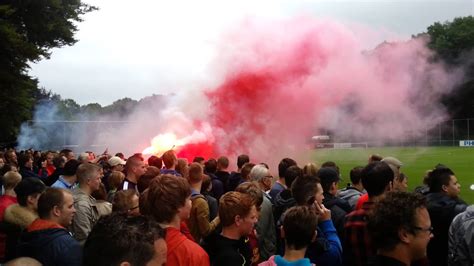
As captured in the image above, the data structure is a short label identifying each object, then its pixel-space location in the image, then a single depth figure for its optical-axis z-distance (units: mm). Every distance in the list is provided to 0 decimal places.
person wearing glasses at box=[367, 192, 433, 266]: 3660
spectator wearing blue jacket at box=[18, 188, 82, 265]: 4387
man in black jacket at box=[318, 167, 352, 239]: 6098
